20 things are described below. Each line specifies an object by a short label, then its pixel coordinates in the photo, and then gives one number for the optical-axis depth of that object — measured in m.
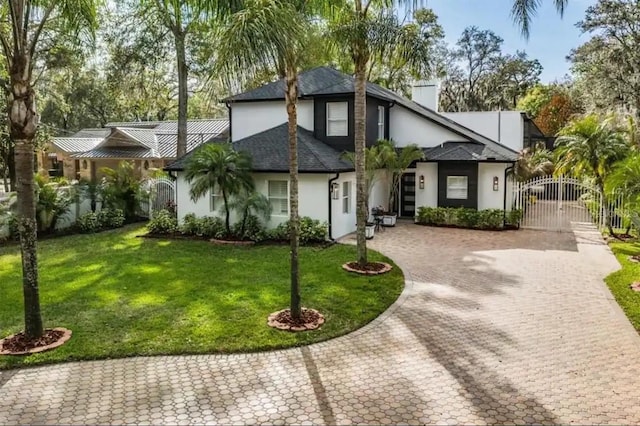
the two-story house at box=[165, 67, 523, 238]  17.20
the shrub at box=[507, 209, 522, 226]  20.00
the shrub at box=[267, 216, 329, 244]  16.33
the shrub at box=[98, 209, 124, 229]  20.09
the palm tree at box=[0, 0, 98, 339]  7.59
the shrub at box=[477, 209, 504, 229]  19.78
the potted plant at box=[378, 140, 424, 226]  18.39
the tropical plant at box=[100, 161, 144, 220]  20.61
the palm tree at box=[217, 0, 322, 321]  7.29
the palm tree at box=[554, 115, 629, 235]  17.16
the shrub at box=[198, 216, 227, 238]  17.41
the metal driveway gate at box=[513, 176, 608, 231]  19.50
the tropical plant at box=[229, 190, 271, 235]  16.58
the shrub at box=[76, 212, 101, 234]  19.41
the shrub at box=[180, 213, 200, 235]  17.96
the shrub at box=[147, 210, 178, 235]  18.48
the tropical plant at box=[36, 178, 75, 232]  18.12
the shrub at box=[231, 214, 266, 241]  16.89
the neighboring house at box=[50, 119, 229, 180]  33.03
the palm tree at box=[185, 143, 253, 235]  16.12
